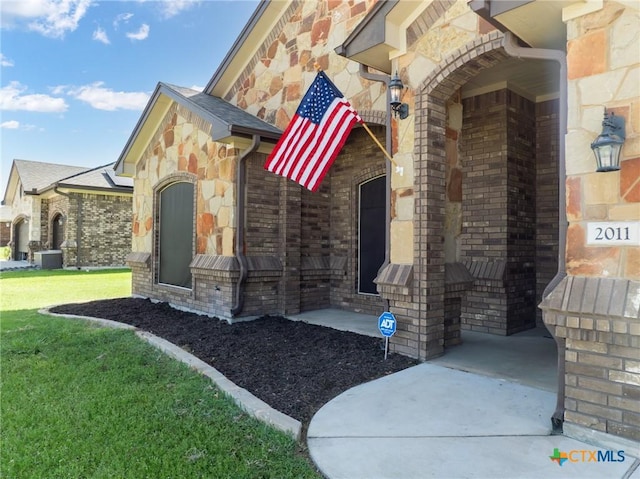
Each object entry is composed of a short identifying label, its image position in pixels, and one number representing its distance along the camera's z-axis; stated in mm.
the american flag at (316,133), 5391
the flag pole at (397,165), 5366
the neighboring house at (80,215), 20234
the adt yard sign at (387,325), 5211
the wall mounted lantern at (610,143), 3045
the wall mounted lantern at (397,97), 5176
